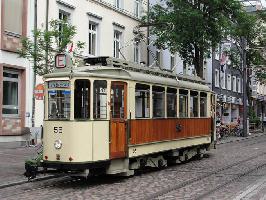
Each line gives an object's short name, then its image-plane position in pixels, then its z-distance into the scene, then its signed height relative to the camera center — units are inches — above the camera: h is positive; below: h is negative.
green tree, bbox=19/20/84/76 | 593.9 +90.5
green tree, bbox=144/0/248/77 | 1104.8 +213.0
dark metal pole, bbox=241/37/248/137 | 1524.4 +110.1
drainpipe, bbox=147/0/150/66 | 1341.0 +212.2
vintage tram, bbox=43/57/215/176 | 487.2 +2.0
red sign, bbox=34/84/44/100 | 602.3 +34.4
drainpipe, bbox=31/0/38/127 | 894.4 +58.6
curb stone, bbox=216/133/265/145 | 1255.3 -55.4
